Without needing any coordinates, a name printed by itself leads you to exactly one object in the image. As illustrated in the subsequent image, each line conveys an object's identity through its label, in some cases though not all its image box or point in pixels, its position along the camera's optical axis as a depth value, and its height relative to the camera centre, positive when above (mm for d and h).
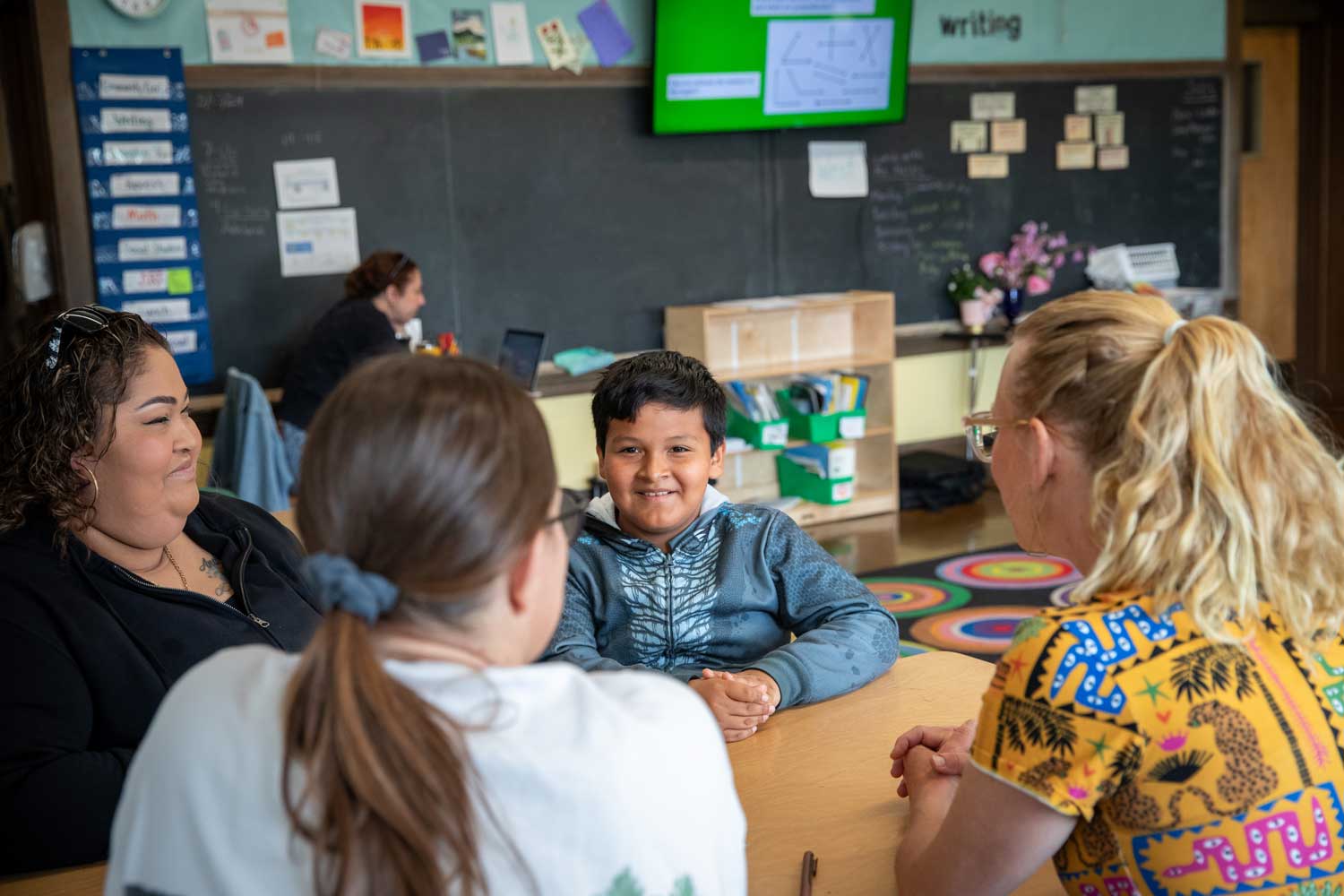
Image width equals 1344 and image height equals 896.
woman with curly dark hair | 1462 -389
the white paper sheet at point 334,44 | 5000 +774
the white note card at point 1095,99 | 6781 +567
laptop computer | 5137 -419
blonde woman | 1091 -375
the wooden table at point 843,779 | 1344 -621
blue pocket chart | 4617 +266
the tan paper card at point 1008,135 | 6551 +397
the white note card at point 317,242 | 5051 +49
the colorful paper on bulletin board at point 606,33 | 5520 +839
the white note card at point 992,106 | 6496 +541
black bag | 6039 -1166
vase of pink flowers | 6461 -223
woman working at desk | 4781 -281
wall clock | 4613 +873
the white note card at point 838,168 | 6137 +264
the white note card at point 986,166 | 6520 +254
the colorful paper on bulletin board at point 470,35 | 5262 +819
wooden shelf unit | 5789 -539
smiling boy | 1974 -482
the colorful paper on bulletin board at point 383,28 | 5086 +836
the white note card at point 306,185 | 5000 +265
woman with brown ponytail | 863 -315
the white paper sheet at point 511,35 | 5344 +825
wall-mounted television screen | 5629 +713
